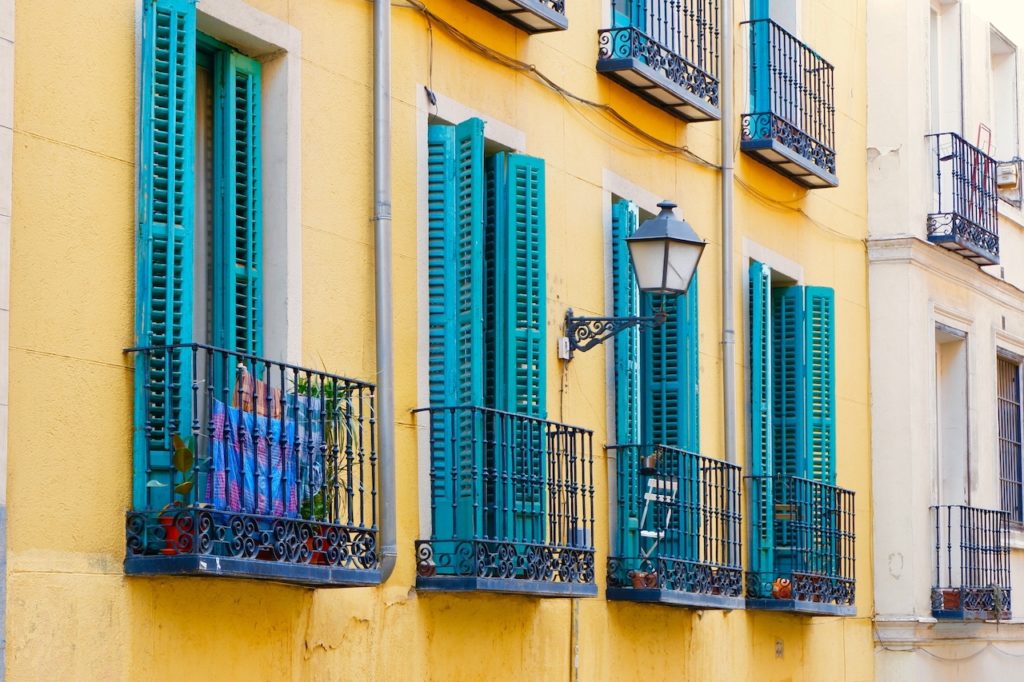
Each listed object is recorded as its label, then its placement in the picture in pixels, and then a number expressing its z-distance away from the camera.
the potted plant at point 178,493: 8.83
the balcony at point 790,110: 15.95
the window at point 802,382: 16.52
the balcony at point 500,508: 11.09
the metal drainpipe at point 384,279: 10.61
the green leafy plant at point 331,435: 9.80
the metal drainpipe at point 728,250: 15.07
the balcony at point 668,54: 13.61
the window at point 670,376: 14.14
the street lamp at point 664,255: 12.14
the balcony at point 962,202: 18.52
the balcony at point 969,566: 17.97
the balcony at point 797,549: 15.40
